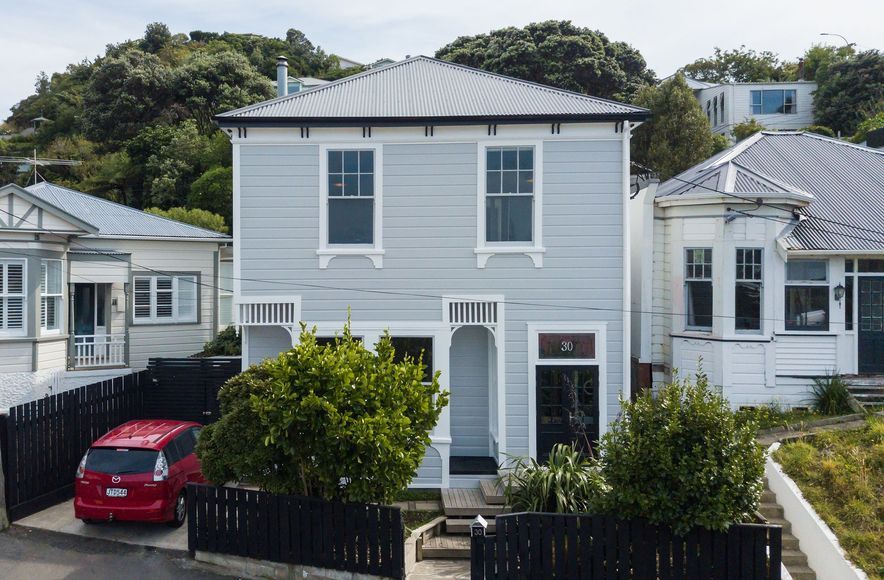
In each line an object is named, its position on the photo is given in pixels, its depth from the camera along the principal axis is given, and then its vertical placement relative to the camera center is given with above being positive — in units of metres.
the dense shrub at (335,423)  8.87 -1.55
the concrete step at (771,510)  10.95 -3.16
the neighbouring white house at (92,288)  16.27 +0.24
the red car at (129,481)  10.94 -2.76
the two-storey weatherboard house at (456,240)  12.98 +1.05
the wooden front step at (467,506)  11.45 -3.28
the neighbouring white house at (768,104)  42.88 +11.53
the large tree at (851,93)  39.81 +11.52
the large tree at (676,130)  27.64 +6.43
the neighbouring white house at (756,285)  14.70 +0.31
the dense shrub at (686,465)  8.50 -1.95
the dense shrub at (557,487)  10.05 -2.63
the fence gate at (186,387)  16.17 -1.99
